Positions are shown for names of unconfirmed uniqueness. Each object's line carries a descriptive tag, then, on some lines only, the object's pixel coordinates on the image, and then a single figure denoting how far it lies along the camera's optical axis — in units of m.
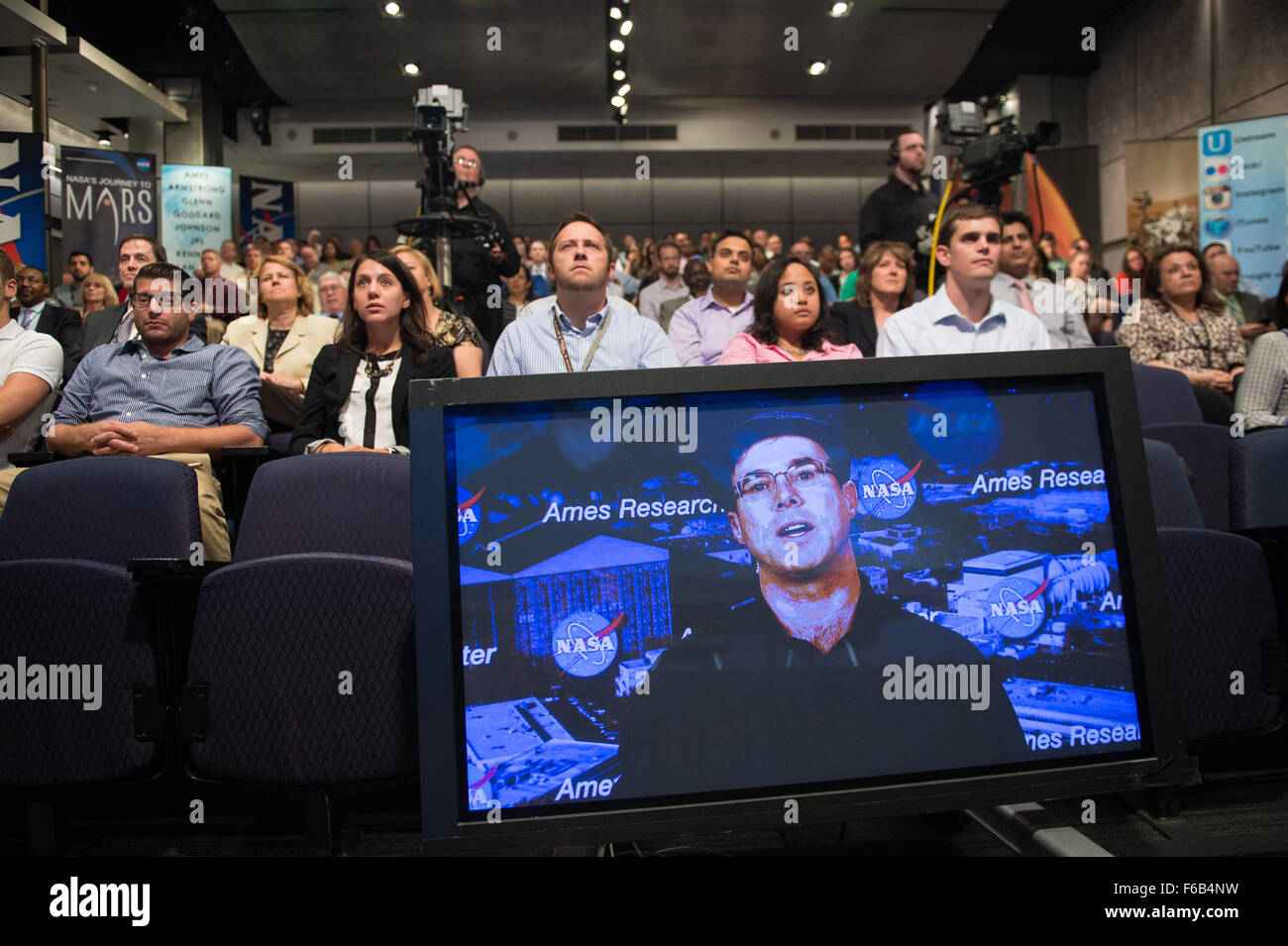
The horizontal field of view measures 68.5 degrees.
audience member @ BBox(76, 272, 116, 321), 5.55
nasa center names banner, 9.66
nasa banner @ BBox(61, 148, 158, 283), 7.96
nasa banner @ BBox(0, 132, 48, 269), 6.71
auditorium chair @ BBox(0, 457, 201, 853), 1.52
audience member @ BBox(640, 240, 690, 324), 5.95
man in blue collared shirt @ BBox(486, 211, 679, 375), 2.81
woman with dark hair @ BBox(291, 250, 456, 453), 2.77
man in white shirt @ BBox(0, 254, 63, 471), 2.64
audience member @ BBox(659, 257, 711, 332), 5.58
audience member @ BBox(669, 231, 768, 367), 3.88
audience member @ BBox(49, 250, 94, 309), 6.66
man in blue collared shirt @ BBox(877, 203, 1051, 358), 2.72
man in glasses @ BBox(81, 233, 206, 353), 3.87
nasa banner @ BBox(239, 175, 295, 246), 11.87
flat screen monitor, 1.02
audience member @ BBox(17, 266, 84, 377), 4.14
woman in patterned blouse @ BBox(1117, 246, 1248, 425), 3.72
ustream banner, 6.69
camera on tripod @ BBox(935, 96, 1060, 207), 4.00
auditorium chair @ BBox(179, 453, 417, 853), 1.47
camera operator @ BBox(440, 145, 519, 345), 4.42
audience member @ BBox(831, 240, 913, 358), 3.91
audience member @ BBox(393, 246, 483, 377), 2.98
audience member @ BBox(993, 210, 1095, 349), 3.76
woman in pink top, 2.83
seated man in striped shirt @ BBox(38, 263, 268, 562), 2.61
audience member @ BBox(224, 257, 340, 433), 3.83
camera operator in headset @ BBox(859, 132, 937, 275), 4.66
